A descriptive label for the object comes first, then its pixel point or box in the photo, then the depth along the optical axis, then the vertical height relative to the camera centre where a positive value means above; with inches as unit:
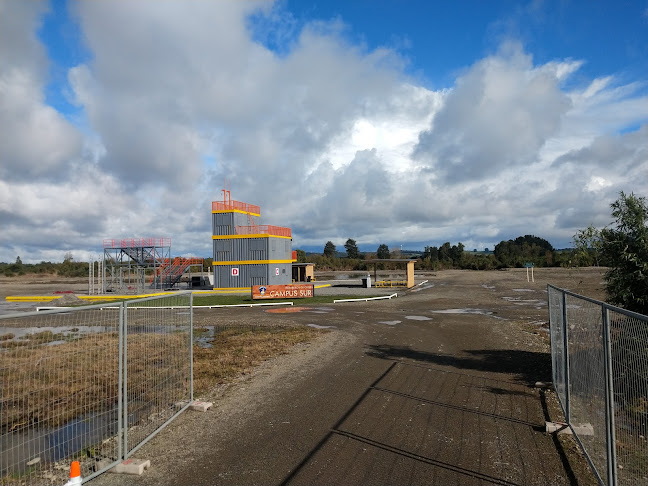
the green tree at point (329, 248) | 5927.7 +253.6
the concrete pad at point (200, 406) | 305.7 -101.3
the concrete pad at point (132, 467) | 212.2 -100.9
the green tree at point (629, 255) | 323.9 +2.7
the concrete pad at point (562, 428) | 232.8 -99.9
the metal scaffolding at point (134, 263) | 1462.8 +26.9
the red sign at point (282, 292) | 1187.9 -71.8
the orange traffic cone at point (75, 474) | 177.5 -87.4
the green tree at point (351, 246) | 5708.7 +257.3
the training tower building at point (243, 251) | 1525.6 +60.3
